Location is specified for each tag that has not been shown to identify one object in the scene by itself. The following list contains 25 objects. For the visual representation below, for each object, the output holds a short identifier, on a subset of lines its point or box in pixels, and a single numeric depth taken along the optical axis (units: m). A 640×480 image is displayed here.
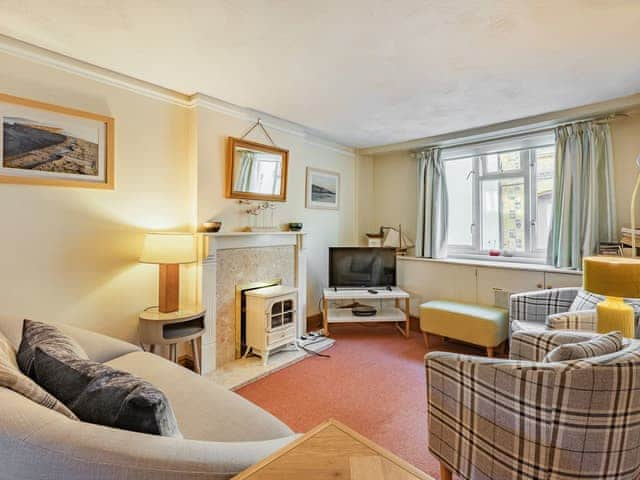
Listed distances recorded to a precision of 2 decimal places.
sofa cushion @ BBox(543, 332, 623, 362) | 1.24
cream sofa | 0.72
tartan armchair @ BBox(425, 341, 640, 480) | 1.08
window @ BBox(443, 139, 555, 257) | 3.59
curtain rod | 2.98
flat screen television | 4.06
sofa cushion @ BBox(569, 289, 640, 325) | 2.27
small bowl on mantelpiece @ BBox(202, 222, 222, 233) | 2.79
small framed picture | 4.02
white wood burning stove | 2.96
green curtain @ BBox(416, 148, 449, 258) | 4.12
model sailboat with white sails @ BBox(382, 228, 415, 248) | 4.45
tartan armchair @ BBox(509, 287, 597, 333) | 2.68
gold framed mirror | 3.02
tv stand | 3.76
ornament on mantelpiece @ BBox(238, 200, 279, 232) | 3.25
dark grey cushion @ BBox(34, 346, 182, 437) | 0.87
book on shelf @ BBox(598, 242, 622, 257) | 2.87
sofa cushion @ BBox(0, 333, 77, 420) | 0.91
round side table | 2.39
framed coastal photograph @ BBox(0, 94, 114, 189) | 2.03
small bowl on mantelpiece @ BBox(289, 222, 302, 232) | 3.63
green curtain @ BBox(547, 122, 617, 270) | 3.01
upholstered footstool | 3.04
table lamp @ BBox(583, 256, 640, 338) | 1.73
